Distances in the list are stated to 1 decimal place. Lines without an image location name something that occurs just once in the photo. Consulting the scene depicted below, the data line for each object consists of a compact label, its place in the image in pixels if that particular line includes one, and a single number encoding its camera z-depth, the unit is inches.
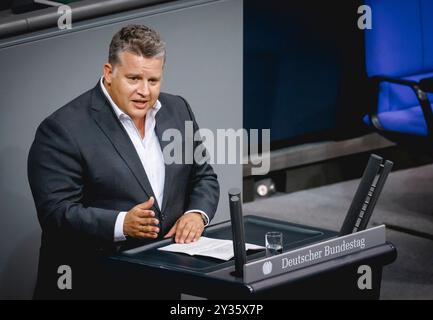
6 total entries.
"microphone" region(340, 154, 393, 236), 215.3
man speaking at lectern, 226.2
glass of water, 219.8
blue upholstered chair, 364.5
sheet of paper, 219.5
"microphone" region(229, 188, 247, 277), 195.3
